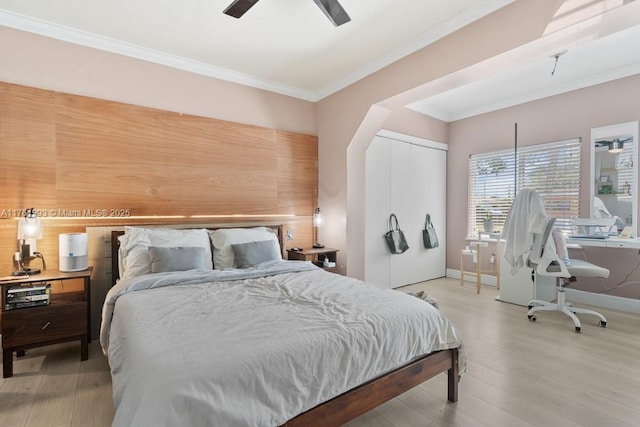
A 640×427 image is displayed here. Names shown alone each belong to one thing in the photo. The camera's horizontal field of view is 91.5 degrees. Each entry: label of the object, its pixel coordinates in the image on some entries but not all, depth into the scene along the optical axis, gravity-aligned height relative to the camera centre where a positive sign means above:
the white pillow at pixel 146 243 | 2.57 -0.31
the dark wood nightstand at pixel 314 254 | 3.74 -0.57
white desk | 3.10 -0.34
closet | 4.34 +0.11
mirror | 3.51 +0.42
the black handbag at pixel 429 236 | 4.93 -0.43
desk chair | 3.09 -0.66
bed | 1.14 -0.61
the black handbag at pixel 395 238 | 4.42 -0.42
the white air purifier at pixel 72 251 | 2.54 -0.36
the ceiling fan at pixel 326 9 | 2.07 +1.37
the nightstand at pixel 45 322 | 2.21 -0.85
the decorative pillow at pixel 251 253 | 2.95 -0.43
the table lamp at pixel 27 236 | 2.46 -0.22
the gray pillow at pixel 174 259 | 2.54 -0.43
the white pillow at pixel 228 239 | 3.03 -0.32
